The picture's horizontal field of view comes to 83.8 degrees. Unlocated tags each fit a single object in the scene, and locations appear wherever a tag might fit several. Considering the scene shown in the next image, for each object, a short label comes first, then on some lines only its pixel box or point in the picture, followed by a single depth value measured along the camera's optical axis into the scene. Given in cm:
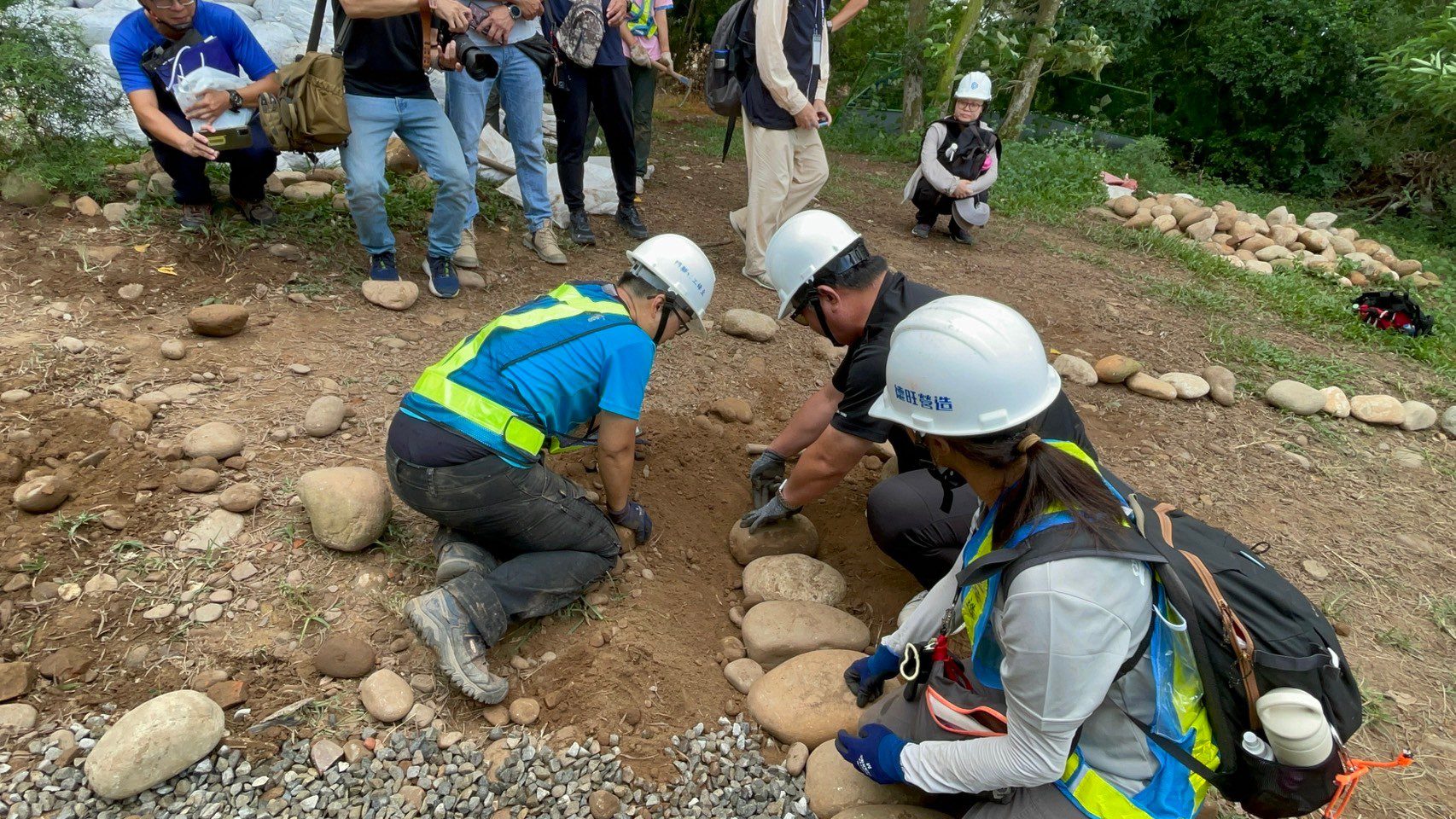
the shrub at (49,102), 402
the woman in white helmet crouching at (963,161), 618
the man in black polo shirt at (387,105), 356
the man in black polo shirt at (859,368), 255
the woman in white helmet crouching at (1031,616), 143
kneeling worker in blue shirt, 228
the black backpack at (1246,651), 148
